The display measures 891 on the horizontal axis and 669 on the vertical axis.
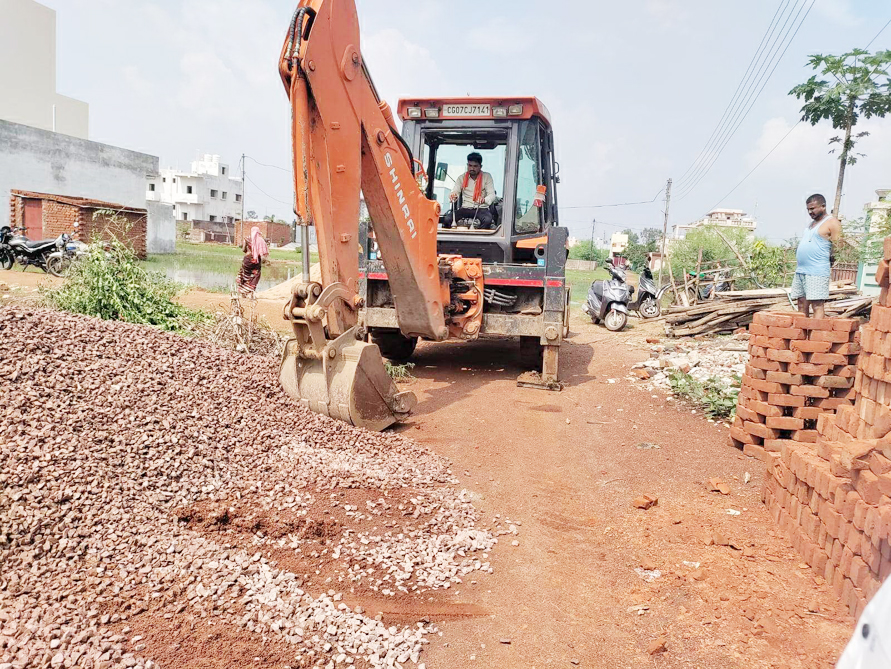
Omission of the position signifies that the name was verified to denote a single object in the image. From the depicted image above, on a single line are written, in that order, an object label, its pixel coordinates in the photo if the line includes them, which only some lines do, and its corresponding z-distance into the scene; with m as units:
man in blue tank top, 6.16
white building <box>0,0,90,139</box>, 35.56
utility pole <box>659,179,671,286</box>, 27.86
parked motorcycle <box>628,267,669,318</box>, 14.77
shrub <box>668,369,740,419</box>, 6.12
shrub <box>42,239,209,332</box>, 7.04
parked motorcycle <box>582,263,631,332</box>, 12.85
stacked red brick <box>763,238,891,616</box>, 2.72
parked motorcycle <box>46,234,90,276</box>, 13.47
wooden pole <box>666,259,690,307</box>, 14.37
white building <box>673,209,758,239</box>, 71.22
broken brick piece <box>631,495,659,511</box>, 3.95
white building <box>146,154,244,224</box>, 59.81
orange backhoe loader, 4.72
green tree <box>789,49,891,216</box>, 10.91
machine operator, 7.21
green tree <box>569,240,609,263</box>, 57.73
